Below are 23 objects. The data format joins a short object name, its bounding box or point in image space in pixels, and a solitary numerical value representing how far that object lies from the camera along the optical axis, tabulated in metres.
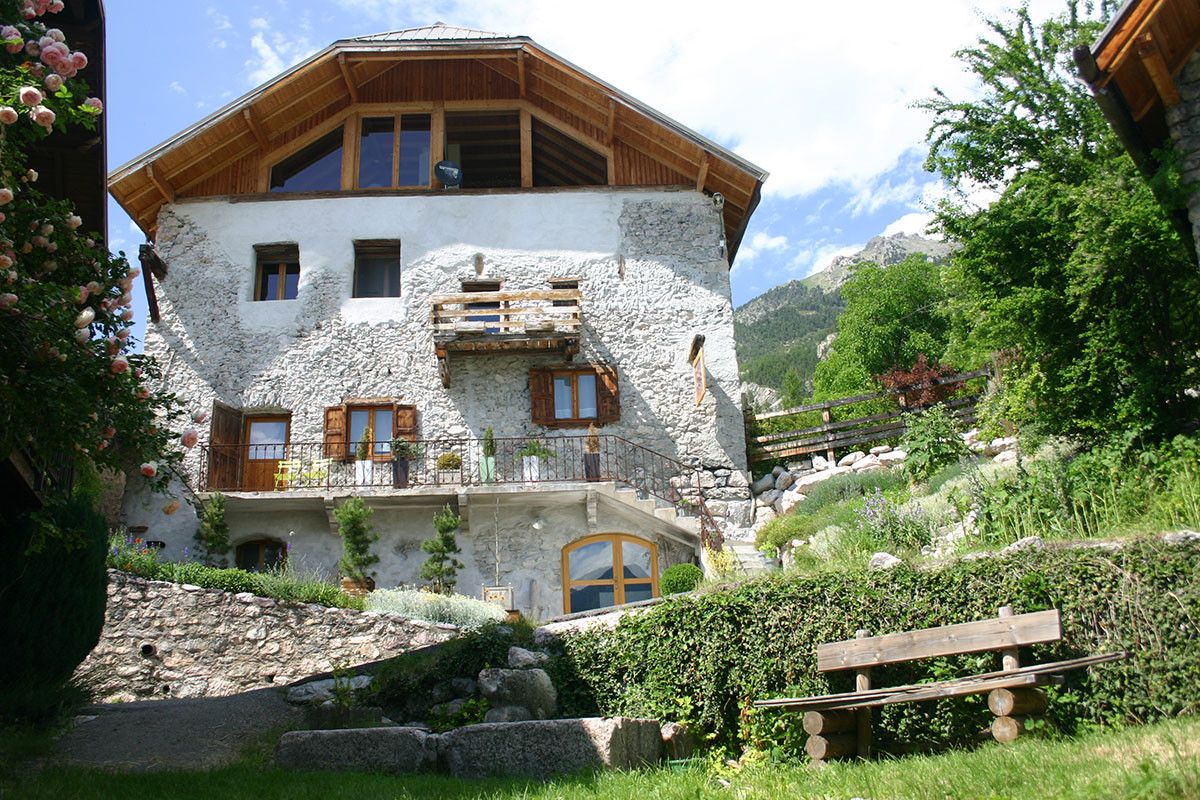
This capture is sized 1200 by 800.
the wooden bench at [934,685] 6.39
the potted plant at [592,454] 16.27
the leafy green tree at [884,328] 26.09
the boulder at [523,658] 10.09
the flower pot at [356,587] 14.16
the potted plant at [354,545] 14.55
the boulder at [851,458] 17.85
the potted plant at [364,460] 16.11
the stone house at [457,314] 15.86
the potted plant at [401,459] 16.00
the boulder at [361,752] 7.39
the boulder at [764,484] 17.86
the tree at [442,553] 14.69
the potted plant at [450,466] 16.02
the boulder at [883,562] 8.87
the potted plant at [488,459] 16.02
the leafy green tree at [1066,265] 9.74
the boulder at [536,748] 7.20
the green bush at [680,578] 13.53
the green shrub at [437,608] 12.84
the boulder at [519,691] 9.37
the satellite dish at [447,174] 18.55
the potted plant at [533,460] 15.87
